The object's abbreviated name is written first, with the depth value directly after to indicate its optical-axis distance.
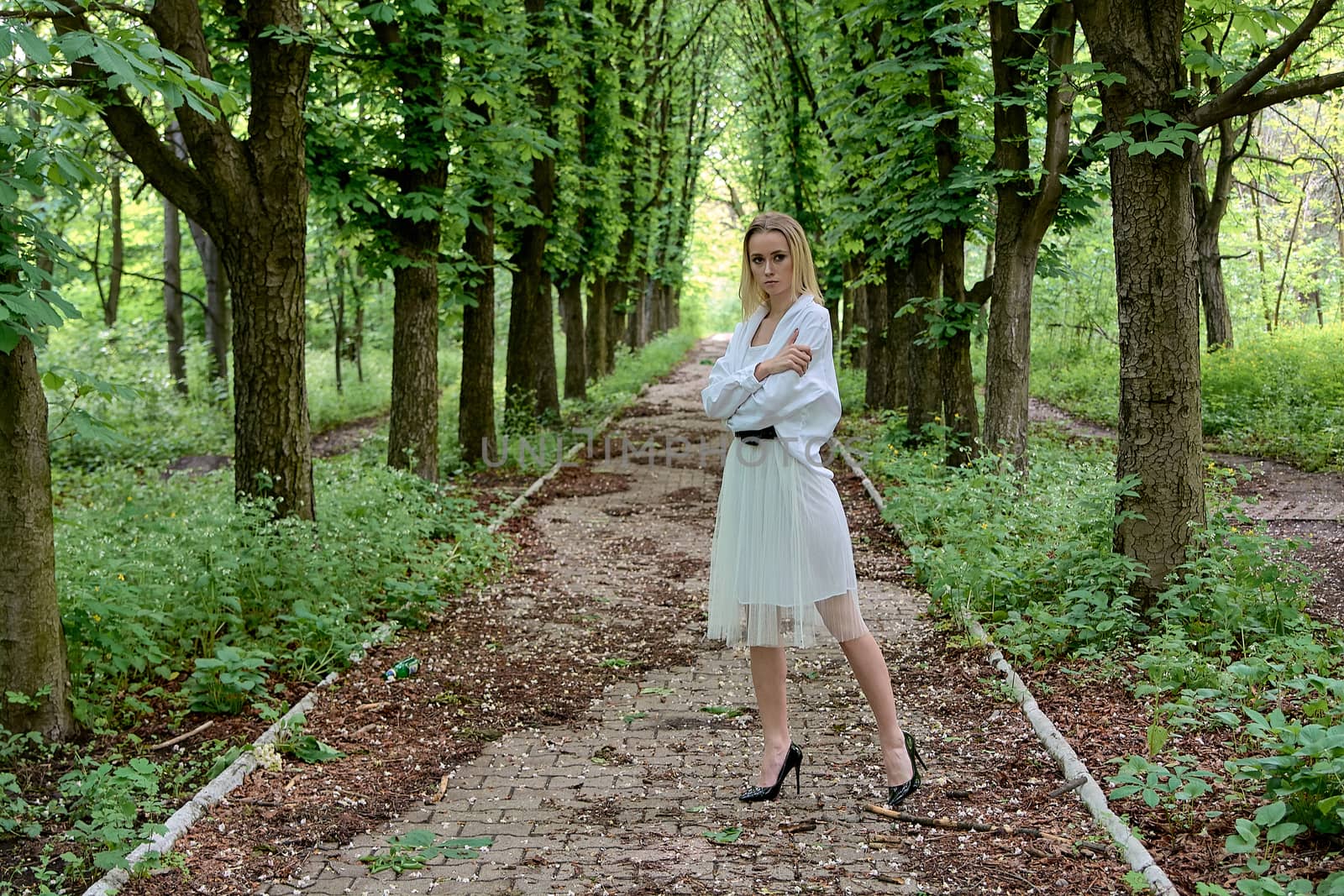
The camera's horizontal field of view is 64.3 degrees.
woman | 4.39
